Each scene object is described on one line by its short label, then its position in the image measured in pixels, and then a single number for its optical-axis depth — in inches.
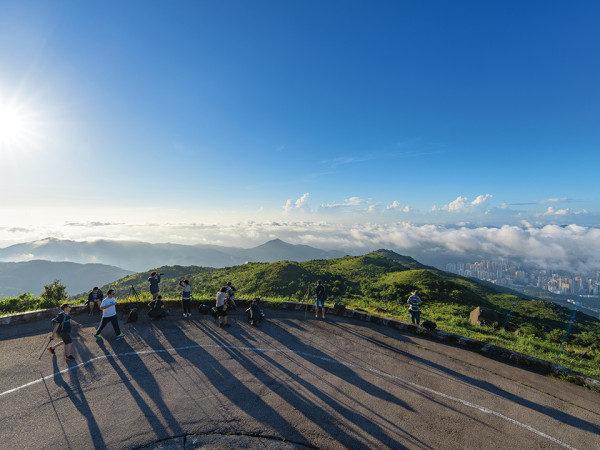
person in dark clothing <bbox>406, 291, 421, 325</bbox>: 543.5
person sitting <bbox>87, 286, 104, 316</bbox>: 544.7
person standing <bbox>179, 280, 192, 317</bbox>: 536.7
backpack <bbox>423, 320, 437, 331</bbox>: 478.9
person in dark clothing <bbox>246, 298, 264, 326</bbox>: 506.6
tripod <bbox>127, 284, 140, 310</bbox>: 552.0
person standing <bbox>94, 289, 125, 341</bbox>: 421.7
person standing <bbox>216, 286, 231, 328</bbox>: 488.7
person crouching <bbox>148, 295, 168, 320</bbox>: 517.0
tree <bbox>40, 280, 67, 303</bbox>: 653.9
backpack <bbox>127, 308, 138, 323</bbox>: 500.4
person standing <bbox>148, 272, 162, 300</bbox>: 568.3
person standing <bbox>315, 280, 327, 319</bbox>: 555.7
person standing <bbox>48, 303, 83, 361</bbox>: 360.8
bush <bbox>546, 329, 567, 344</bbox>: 590.2
